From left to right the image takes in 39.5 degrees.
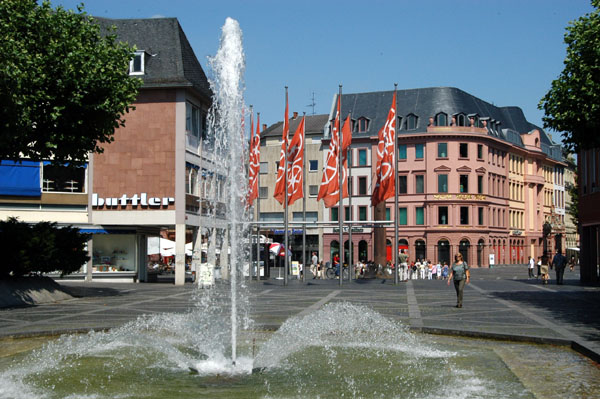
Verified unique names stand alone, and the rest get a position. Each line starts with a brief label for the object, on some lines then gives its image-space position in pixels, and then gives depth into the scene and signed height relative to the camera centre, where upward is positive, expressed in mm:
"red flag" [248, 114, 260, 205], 44906 +4814
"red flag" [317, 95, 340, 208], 41719 +3806
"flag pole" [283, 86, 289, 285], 40219 +2700
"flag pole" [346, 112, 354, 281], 44125 -22
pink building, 94000 +8940
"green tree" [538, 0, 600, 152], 26453 +5312
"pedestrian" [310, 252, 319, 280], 58359 -771
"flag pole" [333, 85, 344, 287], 41034 +3801
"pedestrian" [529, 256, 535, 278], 59438 -831
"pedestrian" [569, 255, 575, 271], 87425 -1121
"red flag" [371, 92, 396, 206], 40250 +4395
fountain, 10984 -1736
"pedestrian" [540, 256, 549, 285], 46000 -753
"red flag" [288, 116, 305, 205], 42312 +4563
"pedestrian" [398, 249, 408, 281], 54100 -1070
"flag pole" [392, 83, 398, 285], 40897 +2568
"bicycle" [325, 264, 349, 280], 61778 -1324
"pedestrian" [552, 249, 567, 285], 46188 -591
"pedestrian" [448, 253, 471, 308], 26031 -652
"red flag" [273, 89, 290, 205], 43569 +4222
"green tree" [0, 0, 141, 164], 25938 +5670
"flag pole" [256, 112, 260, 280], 45438 +780
